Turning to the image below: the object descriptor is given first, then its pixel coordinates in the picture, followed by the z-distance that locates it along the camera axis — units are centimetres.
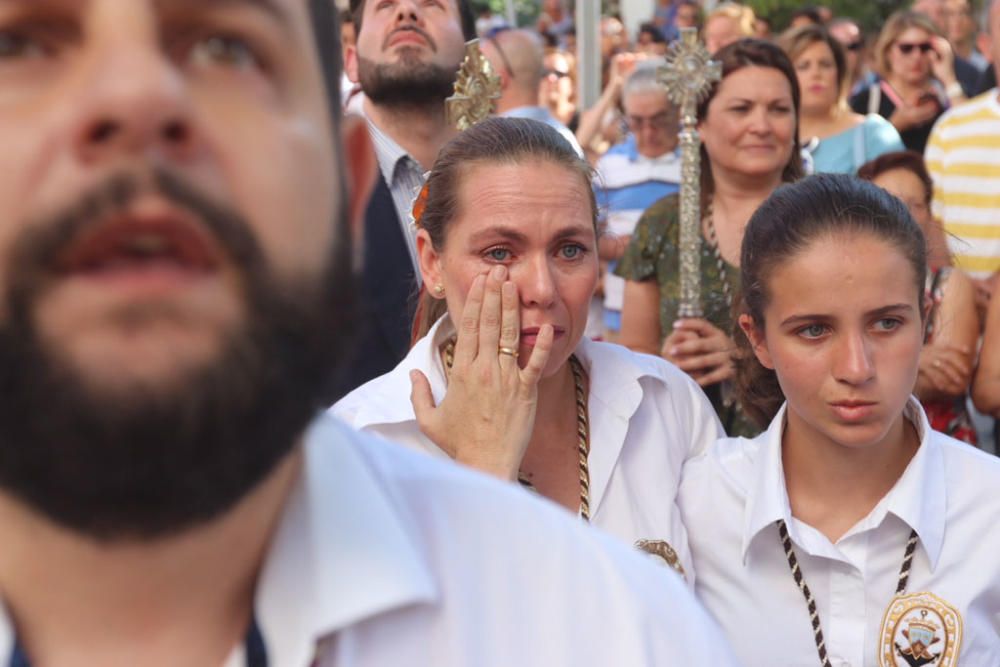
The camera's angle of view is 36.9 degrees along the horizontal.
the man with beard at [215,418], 115
